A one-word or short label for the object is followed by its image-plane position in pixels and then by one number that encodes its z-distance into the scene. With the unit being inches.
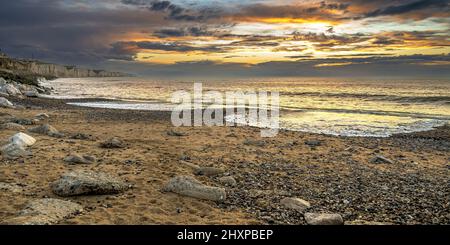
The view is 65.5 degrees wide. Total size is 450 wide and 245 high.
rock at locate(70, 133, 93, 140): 612.8
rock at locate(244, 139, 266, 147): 668.1
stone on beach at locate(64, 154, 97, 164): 444.8
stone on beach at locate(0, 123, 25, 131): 626.0
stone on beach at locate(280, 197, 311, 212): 334.6
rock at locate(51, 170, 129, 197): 327.0
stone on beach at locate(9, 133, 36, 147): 475.2
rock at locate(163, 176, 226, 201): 349.1
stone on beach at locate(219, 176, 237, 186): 409.4
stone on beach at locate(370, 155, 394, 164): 536.1
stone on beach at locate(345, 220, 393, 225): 293.9
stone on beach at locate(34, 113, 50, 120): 878.4
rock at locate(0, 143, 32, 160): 437.7
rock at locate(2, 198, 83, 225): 255.9
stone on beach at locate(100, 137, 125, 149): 554.3
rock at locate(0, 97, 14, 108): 1026.8
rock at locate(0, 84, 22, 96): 1523.5
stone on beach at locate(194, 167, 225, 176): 444.5
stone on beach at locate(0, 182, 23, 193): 332.5
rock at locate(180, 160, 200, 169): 469.3
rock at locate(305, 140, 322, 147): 676.1
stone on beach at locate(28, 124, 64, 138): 602.5
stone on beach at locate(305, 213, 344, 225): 294.8
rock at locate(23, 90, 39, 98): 1707.8
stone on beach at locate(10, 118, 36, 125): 710.1
